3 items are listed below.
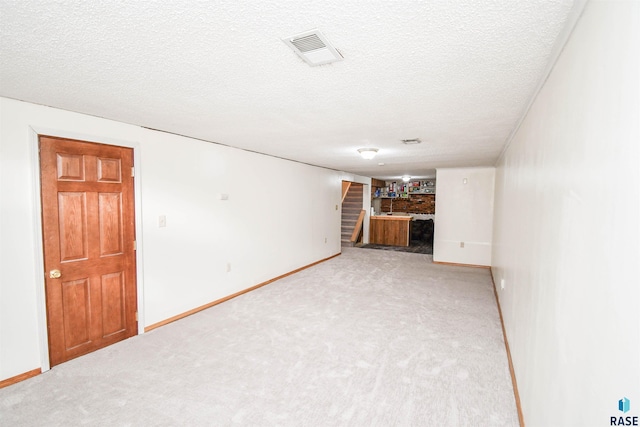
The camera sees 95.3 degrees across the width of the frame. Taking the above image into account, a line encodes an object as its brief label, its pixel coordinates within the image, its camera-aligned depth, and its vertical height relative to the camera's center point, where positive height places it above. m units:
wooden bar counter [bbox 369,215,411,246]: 8.91 -0.92
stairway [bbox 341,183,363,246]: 9.53 -0.29
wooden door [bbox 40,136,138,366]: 2.50 -0.43
